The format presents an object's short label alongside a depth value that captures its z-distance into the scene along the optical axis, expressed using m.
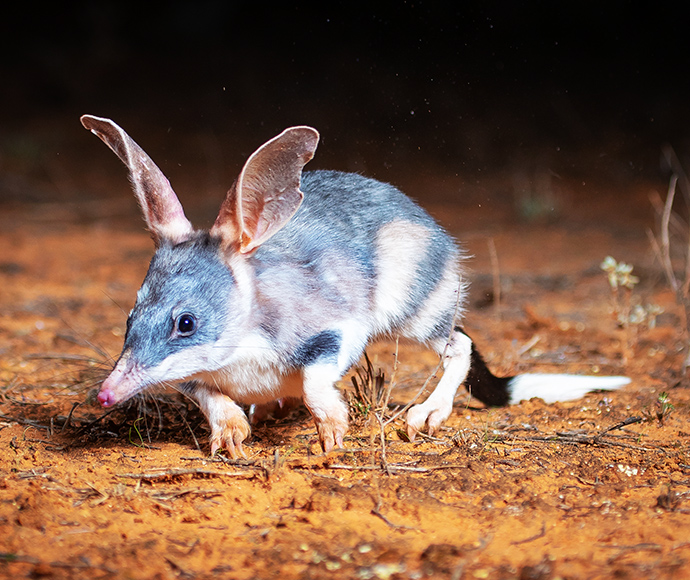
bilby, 5.35
